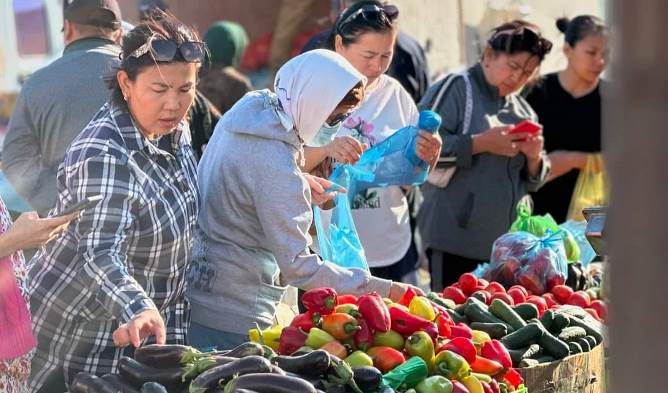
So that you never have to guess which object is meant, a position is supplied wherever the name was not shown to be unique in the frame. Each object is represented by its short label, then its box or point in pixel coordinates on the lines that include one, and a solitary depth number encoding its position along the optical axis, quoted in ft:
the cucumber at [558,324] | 24.95
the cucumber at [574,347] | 23.94
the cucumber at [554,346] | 23.45
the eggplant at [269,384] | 16.99
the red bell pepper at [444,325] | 21.56
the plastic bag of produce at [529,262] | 29.25
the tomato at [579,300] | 27.99
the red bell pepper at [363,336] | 19.97
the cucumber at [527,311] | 25.34
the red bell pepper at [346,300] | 21.17
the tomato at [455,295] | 26.27
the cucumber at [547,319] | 24.90
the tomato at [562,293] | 28.35
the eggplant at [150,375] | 18.01
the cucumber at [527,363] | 22.57
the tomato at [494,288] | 27.17
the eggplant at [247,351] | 18.35
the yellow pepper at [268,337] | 20.27
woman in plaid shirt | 19.10
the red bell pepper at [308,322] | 20.16
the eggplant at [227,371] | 17.22
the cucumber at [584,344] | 24.34
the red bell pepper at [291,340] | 19.75
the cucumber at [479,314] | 24.38
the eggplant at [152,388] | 17.20
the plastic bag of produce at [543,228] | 32.04
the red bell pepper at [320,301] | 20.21
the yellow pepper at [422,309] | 21.49
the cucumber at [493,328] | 23.76
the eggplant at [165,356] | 18.22
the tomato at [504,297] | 26.12
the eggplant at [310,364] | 18.01
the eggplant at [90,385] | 17.83
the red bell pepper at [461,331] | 21.77
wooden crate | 22.61
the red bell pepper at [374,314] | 20.07
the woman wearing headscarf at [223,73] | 41.68
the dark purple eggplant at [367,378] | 18.25
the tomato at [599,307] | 27.71
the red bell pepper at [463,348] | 20.77
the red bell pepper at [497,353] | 21.63
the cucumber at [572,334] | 24.31
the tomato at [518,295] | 27.02
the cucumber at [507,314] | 24.38
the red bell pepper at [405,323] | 20.57
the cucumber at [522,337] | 23.52
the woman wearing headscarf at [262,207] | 21.39
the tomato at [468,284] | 27.20
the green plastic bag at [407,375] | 18.84
